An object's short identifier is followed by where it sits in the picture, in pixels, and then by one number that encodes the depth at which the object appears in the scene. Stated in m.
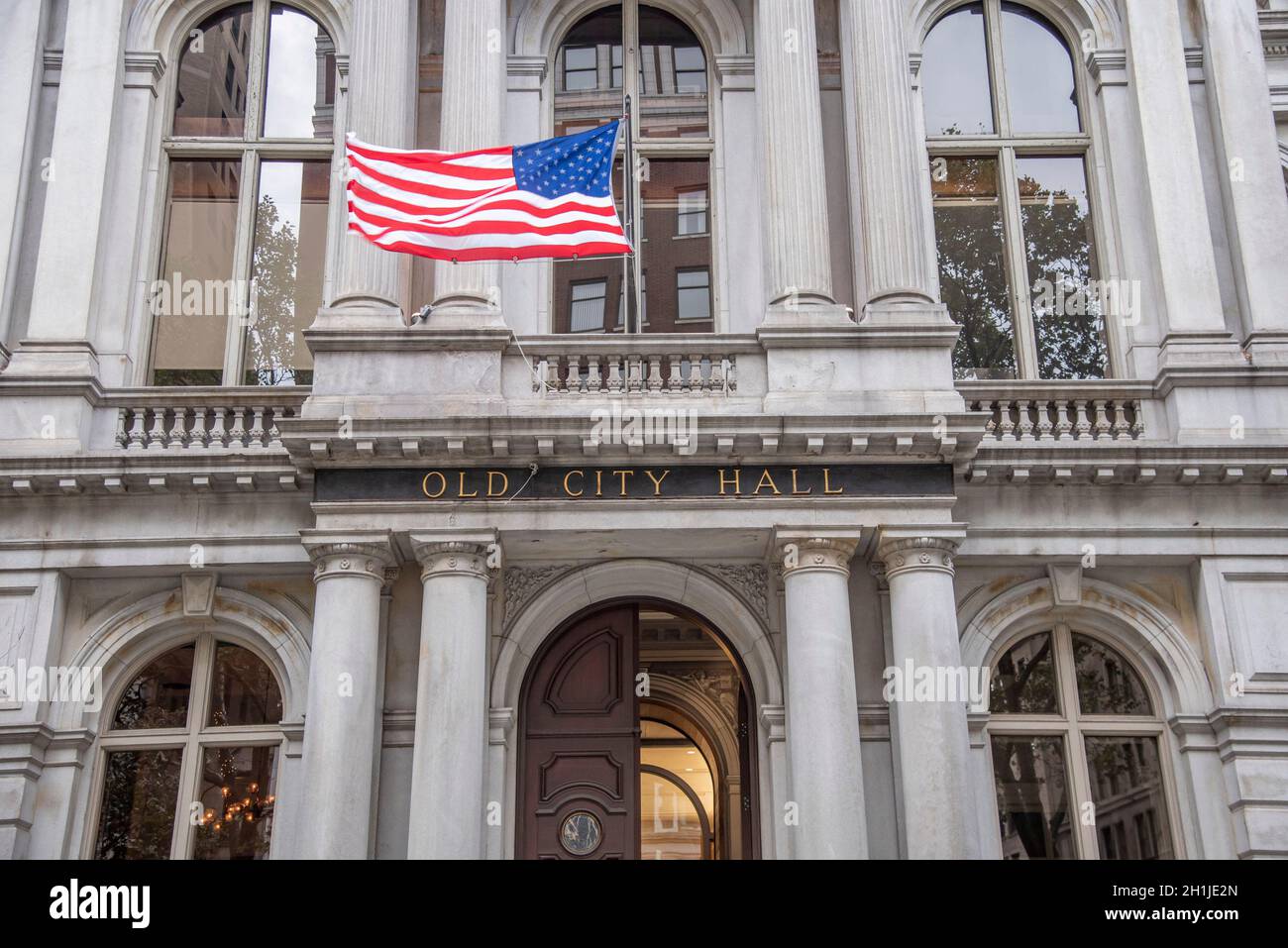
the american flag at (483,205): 16.48
